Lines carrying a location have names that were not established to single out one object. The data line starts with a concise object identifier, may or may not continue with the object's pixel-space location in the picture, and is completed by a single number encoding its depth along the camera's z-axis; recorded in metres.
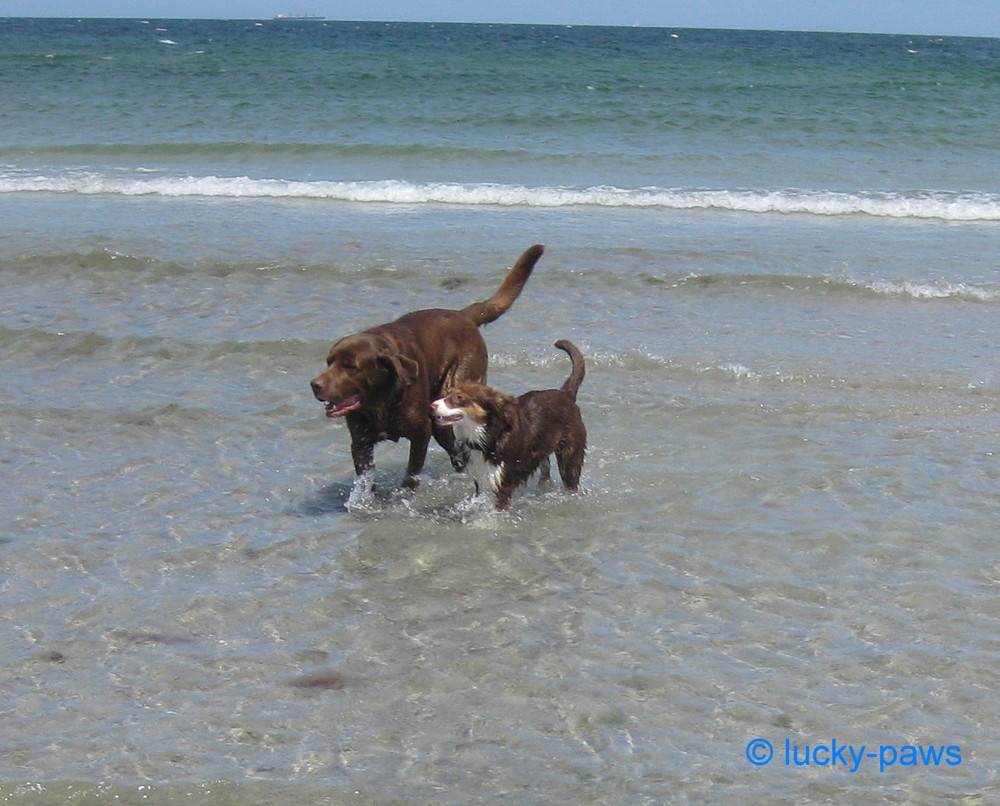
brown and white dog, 7.09
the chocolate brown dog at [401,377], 7.00
